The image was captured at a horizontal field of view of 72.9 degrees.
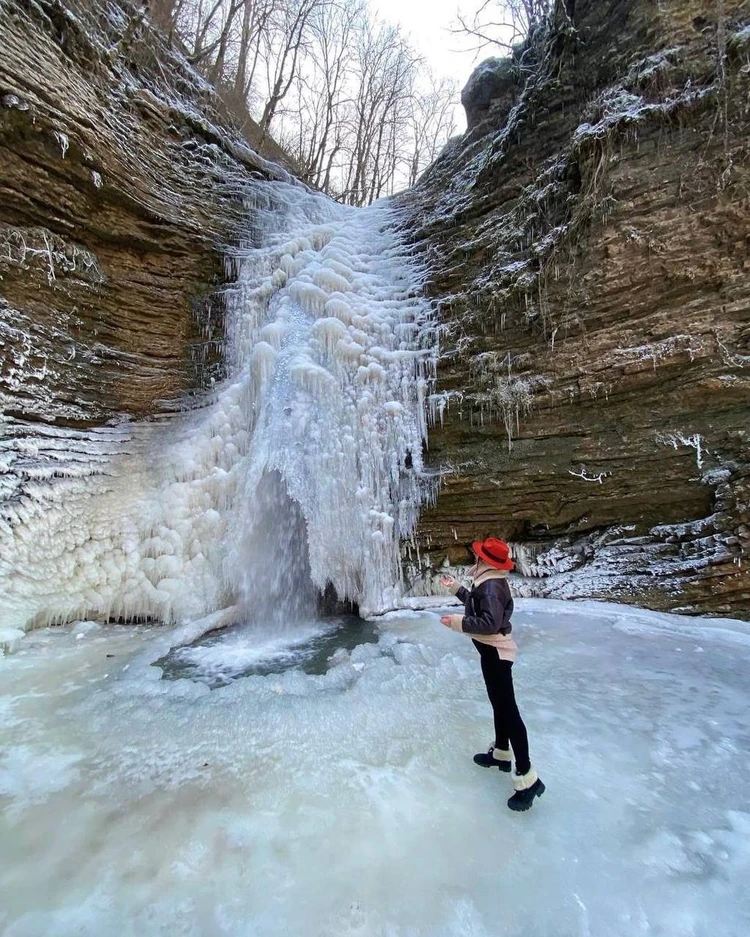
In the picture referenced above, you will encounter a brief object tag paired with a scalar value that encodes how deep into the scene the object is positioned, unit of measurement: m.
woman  2.14
